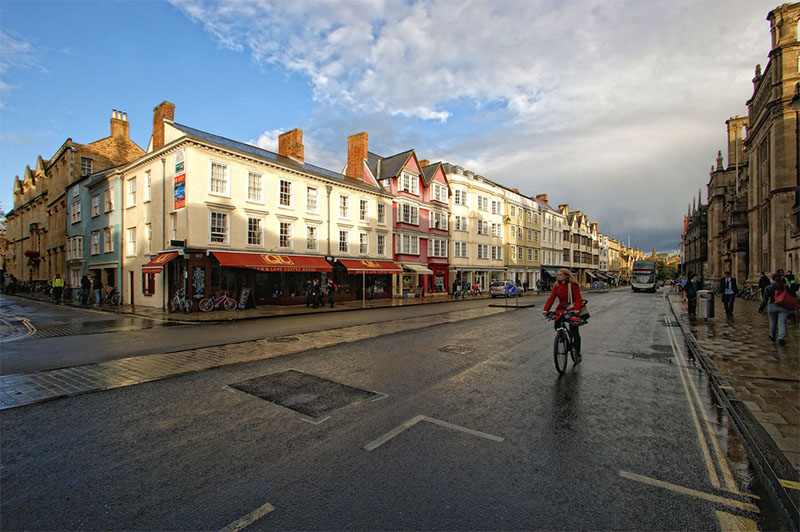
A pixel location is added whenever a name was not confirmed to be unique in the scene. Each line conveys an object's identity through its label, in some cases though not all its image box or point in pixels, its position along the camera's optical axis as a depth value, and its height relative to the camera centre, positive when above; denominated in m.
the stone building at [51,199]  33.00 +8.07
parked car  35.06 -1.80
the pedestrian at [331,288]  23.48 -1.14
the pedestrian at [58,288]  24.19 -1.14
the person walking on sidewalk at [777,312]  9.79 -1.16
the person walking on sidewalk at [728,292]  16.76 -1.02
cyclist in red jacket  7.56 -0.54
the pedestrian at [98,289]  21.97 -1.10
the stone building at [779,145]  26.69 +9.53
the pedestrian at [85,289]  22.14 -1.14
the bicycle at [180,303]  18.78 -1.67
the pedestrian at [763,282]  18.15 -0.61
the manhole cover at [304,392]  5.36 -1.96
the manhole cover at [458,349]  9.16 -2.01
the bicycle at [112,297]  22.53 -1.63
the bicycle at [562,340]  7.22 -1.41
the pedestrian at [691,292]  17.06 -1.07
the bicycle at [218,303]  19.41 -1.73
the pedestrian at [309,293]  23.34 -1.44
